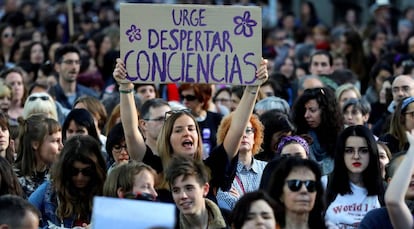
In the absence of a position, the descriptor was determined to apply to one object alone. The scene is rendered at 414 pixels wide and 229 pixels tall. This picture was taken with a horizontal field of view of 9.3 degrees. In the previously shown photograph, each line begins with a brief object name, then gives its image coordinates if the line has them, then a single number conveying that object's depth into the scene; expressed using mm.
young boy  14900
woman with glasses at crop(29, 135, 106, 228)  15961
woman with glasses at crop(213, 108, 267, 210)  16505
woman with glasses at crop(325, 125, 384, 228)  15961
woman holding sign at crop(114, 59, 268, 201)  16492
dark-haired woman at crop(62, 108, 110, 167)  19853
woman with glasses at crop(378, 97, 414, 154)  20057
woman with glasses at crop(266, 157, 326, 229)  14532
